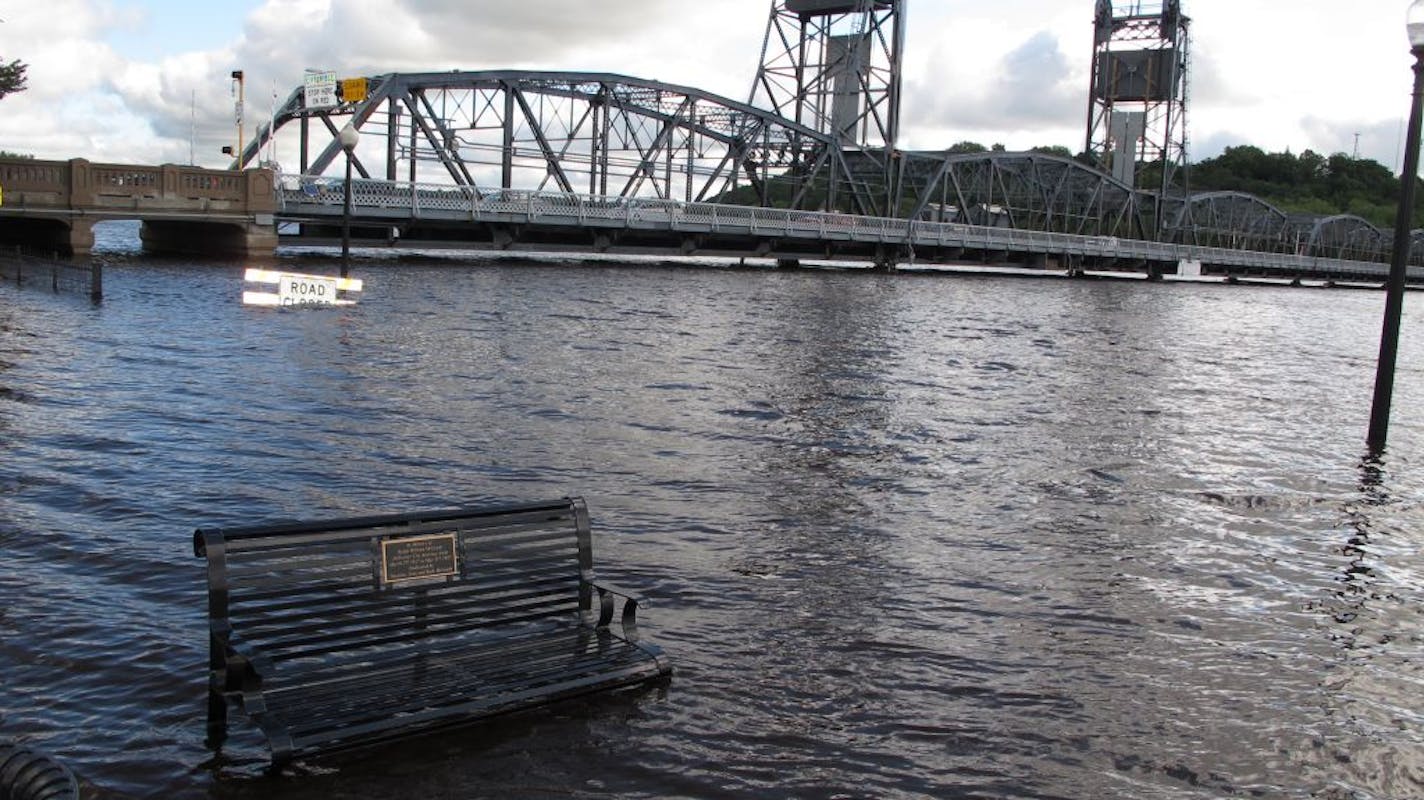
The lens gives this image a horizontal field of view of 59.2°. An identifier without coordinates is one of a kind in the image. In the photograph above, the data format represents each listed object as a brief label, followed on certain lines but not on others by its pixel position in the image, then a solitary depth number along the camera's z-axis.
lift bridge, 63.09
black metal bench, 5.94
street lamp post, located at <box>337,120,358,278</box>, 35.69
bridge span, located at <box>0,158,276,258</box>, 46.72
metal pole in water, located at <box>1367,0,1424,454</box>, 15.13
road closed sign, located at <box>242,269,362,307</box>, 31.25
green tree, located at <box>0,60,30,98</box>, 33.25
